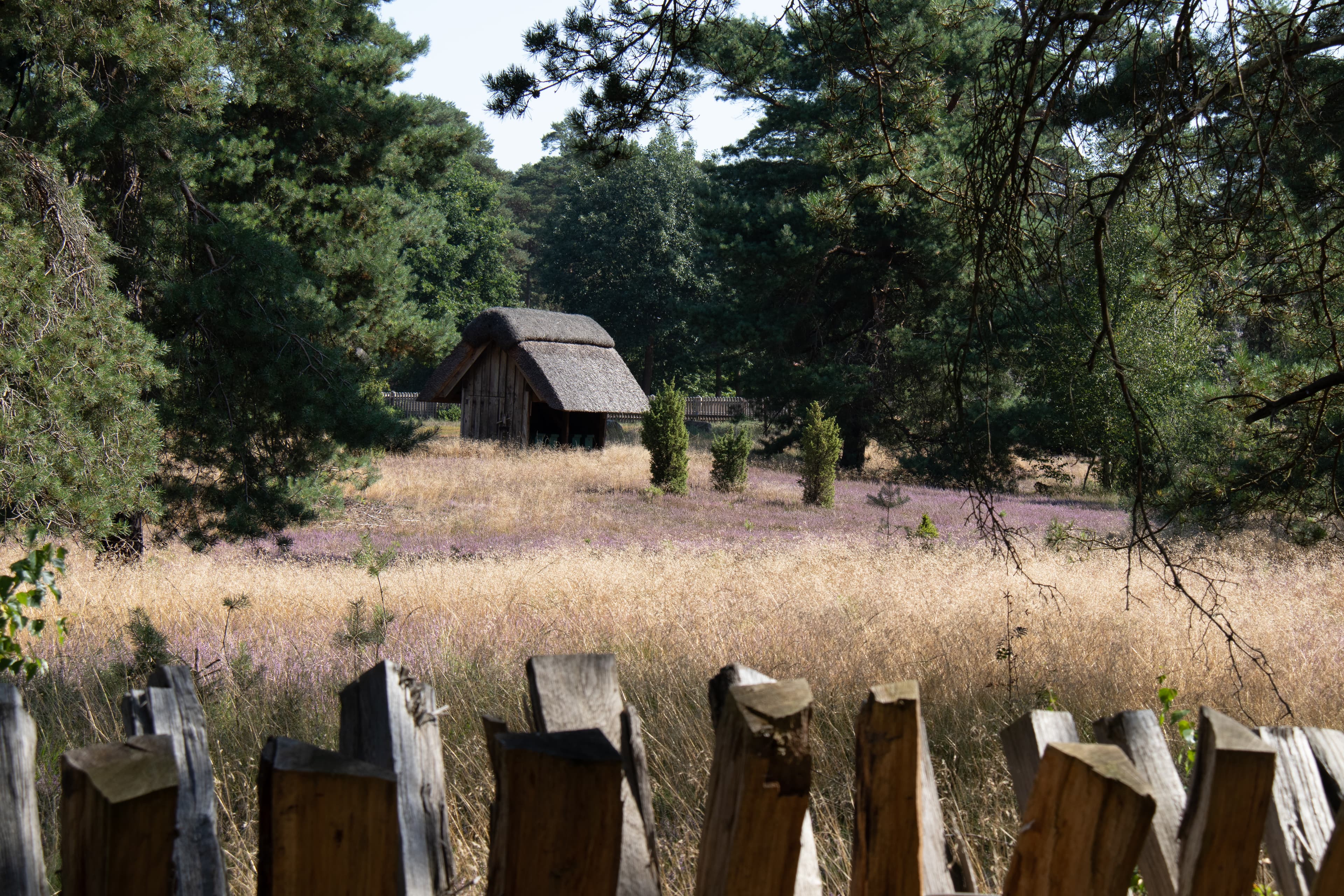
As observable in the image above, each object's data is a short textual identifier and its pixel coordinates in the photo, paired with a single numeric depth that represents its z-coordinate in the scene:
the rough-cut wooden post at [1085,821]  5.85
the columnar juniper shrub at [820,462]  62.79
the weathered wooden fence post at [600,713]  7.10
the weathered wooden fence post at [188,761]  6.47
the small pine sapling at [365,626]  28.09
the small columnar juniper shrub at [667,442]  64.07
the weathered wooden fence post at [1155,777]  7.48
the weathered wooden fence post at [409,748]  7.16
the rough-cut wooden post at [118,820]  5.47
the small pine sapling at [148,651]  20.77
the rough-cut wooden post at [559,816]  5.70
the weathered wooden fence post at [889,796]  6.57
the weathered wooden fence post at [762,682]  7.35
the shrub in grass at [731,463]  64.68
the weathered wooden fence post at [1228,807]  6.29
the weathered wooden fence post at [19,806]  6.35
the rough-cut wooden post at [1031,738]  7.71
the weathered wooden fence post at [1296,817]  7.70
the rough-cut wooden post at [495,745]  5.94
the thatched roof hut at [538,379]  71.66
